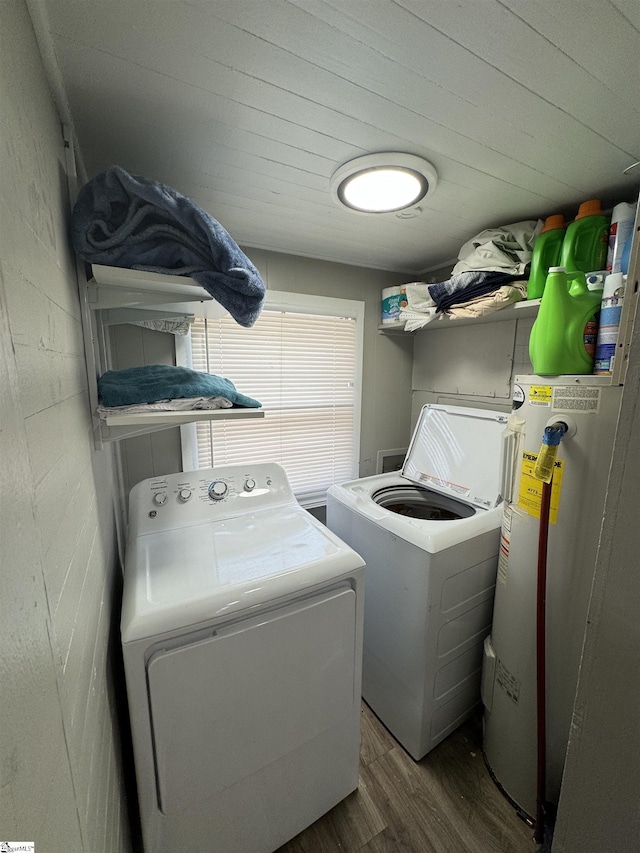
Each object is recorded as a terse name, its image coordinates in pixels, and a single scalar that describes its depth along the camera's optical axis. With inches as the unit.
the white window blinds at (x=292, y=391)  80.0
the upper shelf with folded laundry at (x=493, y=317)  61.3
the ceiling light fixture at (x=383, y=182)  45.3
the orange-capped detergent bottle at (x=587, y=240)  52.6
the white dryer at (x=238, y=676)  36.6
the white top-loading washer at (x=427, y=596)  55.6
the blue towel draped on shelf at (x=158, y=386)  40.1
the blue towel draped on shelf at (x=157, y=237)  34.2
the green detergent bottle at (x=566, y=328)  45.5
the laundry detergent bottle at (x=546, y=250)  57.0
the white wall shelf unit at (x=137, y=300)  36.3
